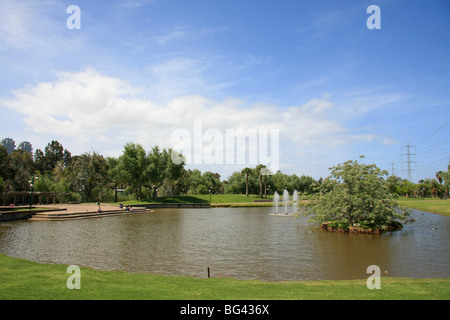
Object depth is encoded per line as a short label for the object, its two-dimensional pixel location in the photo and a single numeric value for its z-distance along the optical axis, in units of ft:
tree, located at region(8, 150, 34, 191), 223.10
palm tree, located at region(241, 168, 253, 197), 327.06
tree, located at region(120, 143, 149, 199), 257.96
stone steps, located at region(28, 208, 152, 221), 123.13
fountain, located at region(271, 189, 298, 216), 157.46
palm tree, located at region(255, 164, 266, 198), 346.50
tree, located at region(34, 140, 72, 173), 372.95
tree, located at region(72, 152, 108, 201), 253.92
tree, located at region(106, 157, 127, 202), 255.70
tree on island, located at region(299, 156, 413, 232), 93.66
